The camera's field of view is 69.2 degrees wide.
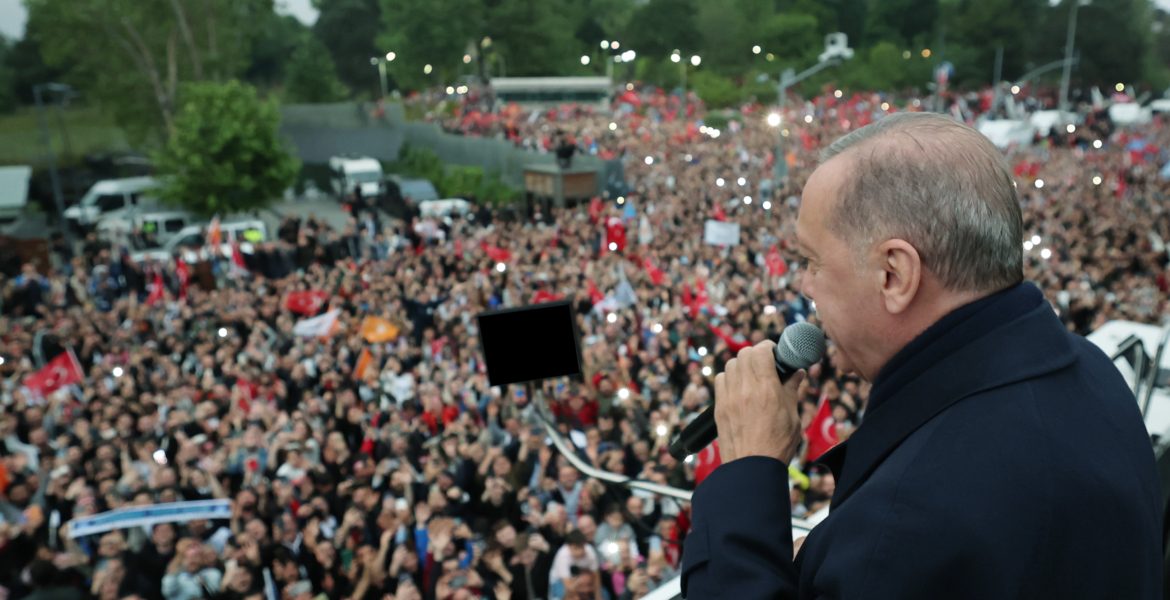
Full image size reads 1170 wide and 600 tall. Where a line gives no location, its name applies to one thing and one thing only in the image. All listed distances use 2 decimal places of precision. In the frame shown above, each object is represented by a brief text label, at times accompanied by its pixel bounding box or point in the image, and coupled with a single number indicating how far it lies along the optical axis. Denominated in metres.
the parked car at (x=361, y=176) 28.41
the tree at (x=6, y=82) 44.66
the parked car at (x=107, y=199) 28.03
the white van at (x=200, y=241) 17.41
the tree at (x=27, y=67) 46.25
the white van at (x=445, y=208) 21.31
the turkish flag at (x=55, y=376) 9.54
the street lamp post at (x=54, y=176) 22.45
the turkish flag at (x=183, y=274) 14.80
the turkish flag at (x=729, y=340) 9.54
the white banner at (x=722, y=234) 13.45
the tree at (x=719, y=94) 52.62
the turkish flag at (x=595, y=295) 11.81
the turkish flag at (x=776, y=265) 12.52
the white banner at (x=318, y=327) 11.41
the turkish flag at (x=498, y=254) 14.55
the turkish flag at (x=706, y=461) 5.64
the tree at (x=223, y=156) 27.97
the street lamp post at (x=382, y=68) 53.66
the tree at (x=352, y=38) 58.47
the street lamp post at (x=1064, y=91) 39.92
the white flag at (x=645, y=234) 15.91
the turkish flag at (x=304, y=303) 12.38
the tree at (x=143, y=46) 34.16
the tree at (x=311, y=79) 49.81
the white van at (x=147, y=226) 22.99
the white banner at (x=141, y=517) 5.73
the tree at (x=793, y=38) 62.03
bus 48.28
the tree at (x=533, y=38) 53.03
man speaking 0.95
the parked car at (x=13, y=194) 29.30
